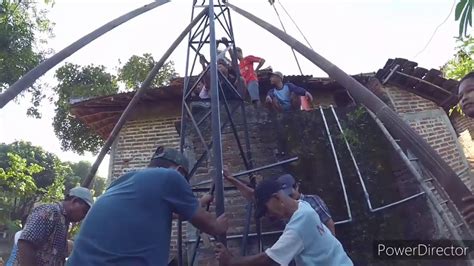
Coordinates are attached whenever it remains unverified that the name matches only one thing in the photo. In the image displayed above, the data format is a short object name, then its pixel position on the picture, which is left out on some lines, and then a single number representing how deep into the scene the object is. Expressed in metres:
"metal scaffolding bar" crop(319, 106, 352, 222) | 4.61
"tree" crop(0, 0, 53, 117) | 11.57
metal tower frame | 2.27
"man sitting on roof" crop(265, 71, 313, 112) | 5.86
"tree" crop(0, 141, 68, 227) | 11.20
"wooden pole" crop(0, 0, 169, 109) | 2.94
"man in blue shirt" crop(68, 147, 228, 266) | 1.84
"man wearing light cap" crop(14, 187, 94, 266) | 2.70
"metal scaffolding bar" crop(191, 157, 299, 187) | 4.55
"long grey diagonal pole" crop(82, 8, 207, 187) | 4.56
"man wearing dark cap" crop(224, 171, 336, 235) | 3.56
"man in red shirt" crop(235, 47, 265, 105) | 6.12
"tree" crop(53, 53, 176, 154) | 12.89
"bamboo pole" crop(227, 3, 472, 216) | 2.14
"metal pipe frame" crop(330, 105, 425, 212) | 4.55
